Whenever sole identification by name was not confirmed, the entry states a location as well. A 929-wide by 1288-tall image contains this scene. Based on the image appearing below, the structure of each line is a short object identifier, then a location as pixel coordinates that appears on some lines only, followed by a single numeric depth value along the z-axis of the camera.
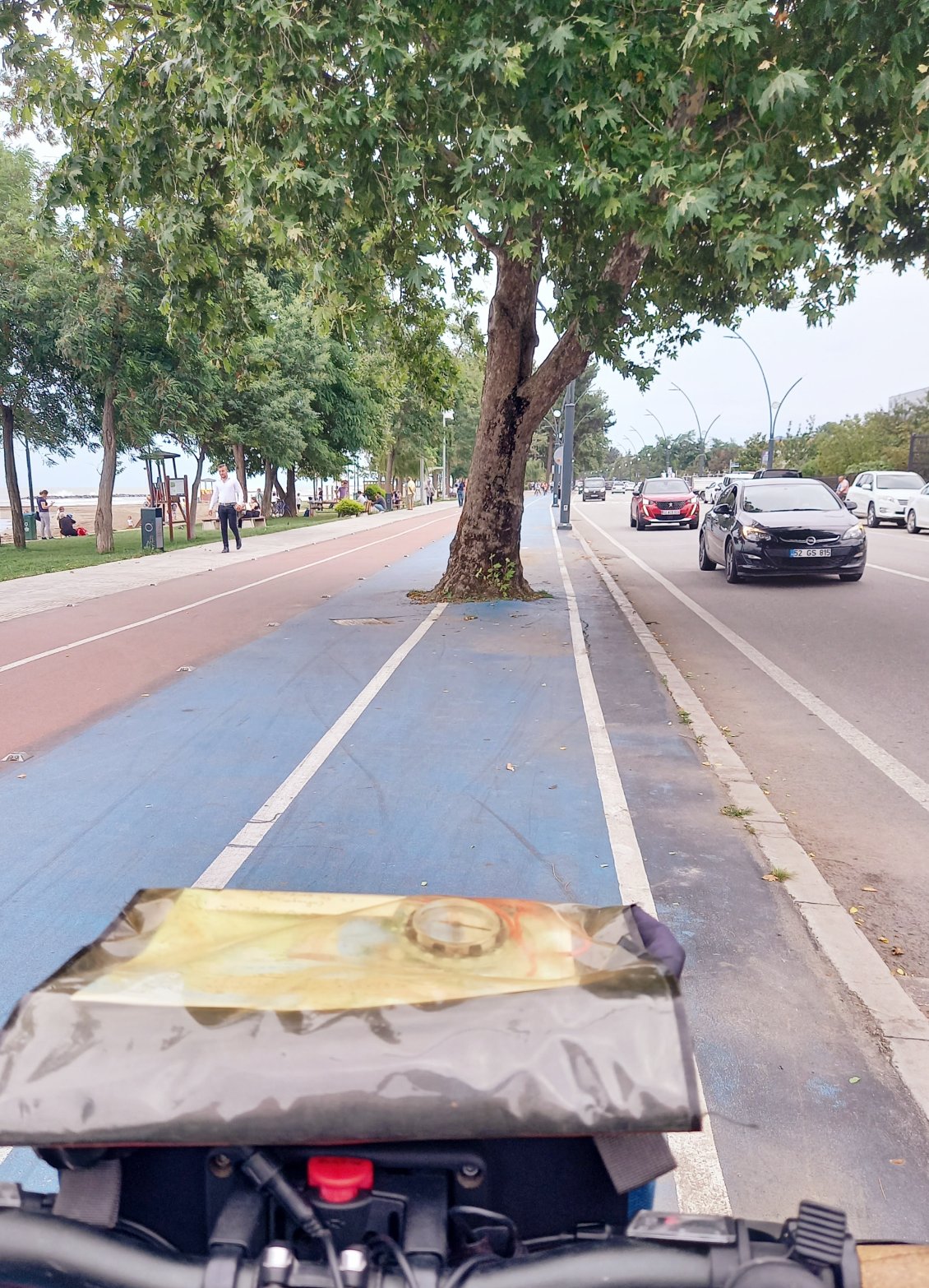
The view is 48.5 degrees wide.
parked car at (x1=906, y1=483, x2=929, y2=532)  28.61
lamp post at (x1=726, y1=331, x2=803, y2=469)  53.91
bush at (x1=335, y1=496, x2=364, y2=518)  46.84
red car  33.41
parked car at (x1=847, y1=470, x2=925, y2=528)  31.75
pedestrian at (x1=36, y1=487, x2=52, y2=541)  35.66
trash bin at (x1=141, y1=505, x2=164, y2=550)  24.70
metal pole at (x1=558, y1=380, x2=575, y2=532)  31.92
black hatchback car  15.41
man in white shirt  23.70
